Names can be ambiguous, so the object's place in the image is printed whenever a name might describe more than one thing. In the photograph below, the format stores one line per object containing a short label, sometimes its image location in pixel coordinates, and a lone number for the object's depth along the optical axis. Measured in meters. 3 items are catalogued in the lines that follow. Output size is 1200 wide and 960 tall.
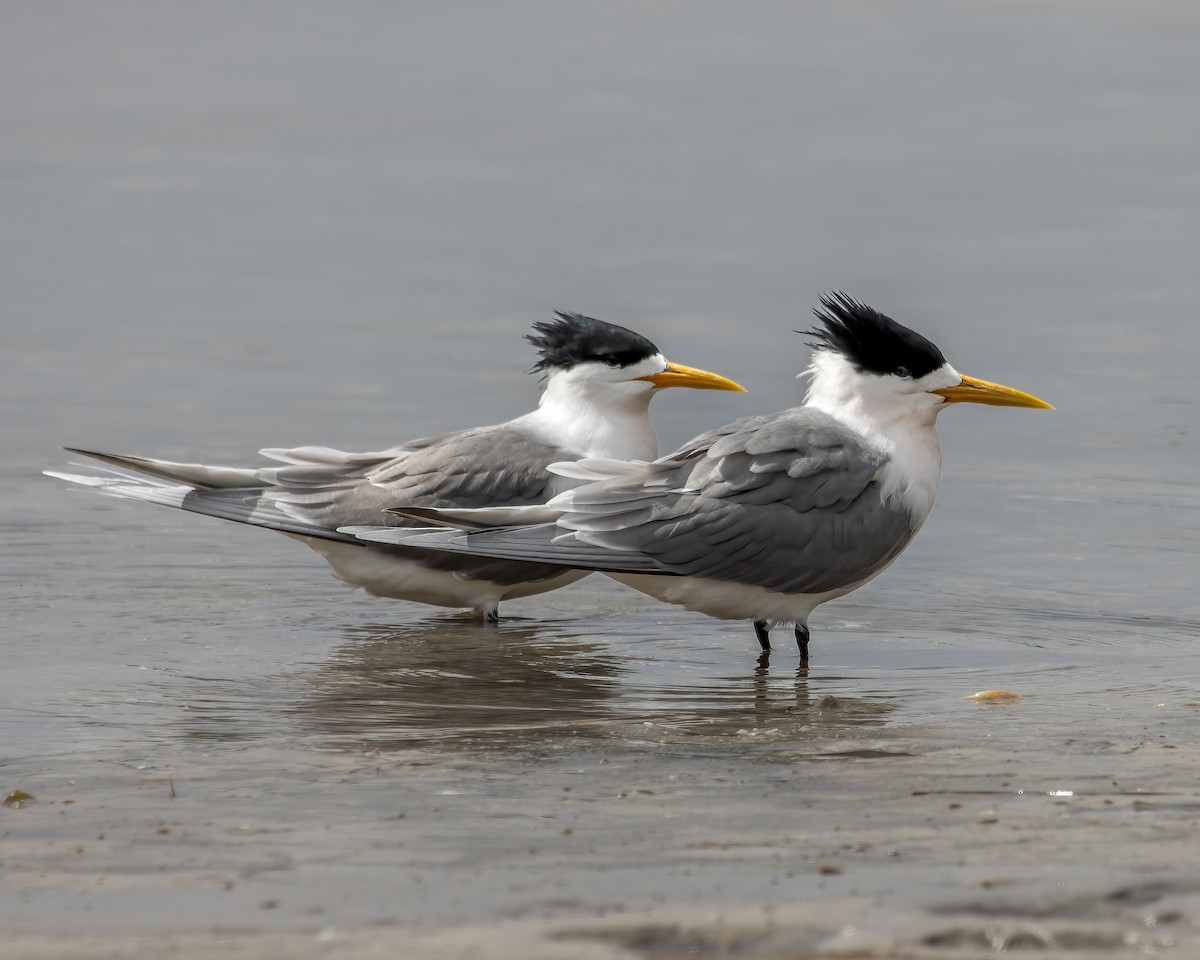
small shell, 11.56
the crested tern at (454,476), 13.83
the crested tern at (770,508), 12.57
